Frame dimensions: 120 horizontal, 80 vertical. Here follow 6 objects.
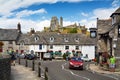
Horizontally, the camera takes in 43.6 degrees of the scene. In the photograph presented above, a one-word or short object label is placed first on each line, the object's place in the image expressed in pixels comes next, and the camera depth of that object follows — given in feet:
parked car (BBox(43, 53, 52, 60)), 119.95
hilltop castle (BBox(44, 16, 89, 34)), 243.88
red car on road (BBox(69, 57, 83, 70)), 67.08
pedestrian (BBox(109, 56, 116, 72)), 61.24
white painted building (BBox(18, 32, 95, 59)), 138.57
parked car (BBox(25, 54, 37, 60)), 117.25
